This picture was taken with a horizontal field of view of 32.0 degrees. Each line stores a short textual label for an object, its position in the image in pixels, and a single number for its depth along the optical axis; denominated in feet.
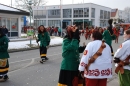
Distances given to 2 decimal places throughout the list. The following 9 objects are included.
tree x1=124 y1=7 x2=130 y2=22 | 418.92
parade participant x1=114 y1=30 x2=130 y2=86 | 15.48
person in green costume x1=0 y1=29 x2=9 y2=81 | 22.86
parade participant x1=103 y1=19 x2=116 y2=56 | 35.65
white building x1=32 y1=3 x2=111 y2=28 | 207.10
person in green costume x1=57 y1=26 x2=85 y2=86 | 15.89
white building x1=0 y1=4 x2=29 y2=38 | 83.97
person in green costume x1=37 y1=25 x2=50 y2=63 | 35.94
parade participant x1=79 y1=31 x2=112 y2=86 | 13.92
